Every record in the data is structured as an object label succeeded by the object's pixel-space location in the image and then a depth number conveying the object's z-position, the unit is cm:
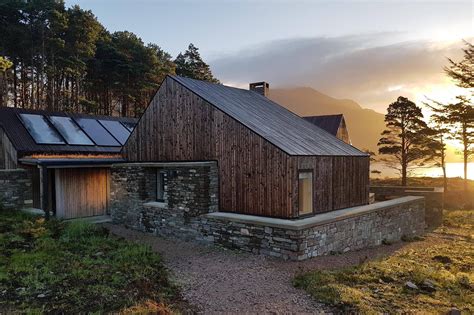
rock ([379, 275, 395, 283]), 860
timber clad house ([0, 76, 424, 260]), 1127
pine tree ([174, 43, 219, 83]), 4522
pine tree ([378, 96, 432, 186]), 3079
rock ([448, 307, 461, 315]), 549
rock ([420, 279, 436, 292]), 819
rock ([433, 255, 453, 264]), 1161
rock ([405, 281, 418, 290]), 809
